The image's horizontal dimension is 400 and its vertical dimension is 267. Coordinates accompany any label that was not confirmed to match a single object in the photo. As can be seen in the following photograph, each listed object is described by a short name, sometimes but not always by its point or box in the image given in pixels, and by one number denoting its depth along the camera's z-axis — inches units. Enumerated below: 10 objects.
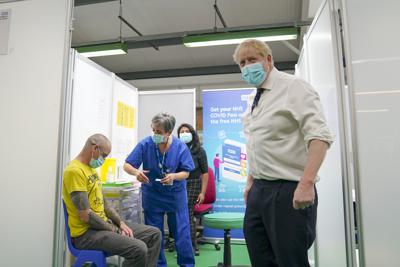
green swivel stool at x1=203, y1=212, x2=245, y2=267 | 120.0
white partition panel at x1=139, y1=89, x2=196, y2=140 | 176.1
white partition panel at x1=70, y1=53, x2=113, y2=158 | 109.3
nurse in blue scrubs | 108.9
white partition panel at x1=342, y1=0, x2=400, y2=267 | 48.0
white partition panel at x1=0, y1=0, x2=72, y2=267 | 78.7
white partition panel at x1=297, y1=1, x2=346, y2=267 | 67.8
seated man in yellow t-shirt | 80.4
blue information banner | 172.1
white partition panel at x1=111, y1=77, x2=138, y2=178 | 143.1
